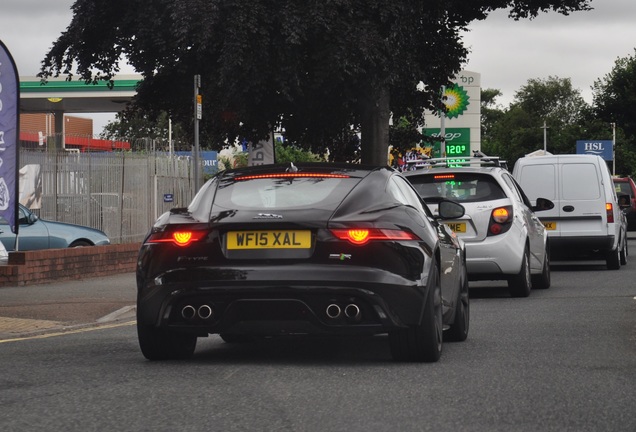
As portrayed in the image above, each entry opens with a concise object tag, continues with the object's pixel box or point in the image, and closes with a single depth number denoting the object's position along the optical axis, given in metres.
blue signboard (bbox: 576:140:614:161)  110.00
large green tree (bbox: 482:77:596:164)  121.06
